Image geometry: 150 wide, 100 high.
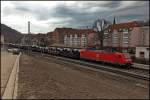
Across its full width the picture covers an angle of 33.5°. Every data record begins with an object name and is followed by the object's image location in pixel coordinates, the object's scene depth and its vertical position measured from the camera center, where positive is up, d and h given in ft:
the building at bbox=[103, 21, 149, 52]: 290.76 +14.13
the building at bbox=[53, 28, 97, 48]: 477.40 +19.83
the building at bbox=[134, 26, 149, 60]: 199.15 +5.81
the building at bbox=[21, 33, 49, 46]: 547.65 +19.73
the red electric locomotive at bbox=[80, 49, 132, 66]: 114.77 -5.73
